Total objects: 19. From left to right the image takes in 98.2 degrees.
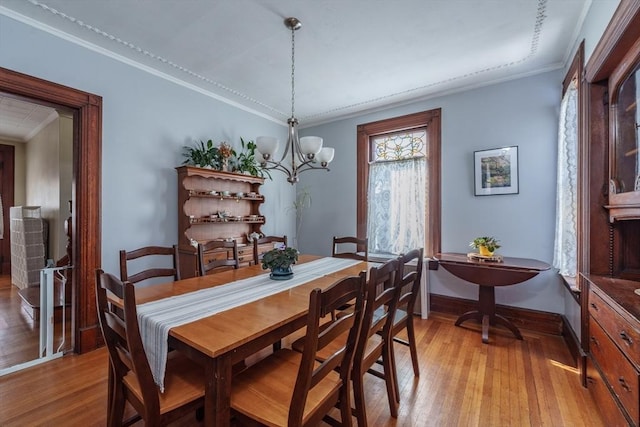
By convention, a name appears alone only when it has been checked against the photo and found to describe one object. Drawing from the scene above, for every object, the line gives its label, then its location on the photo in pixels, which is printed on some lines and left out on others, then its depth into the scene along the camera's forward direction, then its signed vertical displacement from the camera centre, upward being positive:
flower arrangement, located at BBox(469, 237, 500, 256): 2.70 -0.31
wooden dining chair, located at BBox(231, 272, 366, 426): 0.97 -0.74
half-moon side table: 2.43 -0.56
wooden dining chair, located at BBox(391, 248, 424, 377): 1.78 -0.74
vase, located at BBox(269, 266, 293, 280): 1.90 -0.42
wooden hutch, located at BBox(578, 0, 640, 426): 1.26 -0.04
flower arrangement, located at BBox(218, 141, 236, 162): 3.16 +0.72
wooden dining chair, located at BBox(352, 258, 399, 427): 1.27 -0.73
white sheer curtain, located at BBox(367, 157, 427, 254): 3.47 +0.11
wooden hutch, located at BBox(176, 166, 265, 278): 2.91 +0.04
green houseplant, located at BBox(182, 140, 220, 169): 2.99 +0.63
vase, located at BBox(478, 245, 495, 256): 2.71 -0.37
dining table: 0.98 -0.46
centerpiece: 1.88 -0.33
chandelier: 2.07 +0.51
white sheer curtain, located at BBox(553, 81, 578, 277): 2.24 +0.24
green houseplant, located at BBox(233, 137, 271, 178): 3.52 +0.69
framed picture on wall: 2.89 +0.46
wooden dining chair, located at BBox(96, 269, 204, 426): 1.00 -0.73
